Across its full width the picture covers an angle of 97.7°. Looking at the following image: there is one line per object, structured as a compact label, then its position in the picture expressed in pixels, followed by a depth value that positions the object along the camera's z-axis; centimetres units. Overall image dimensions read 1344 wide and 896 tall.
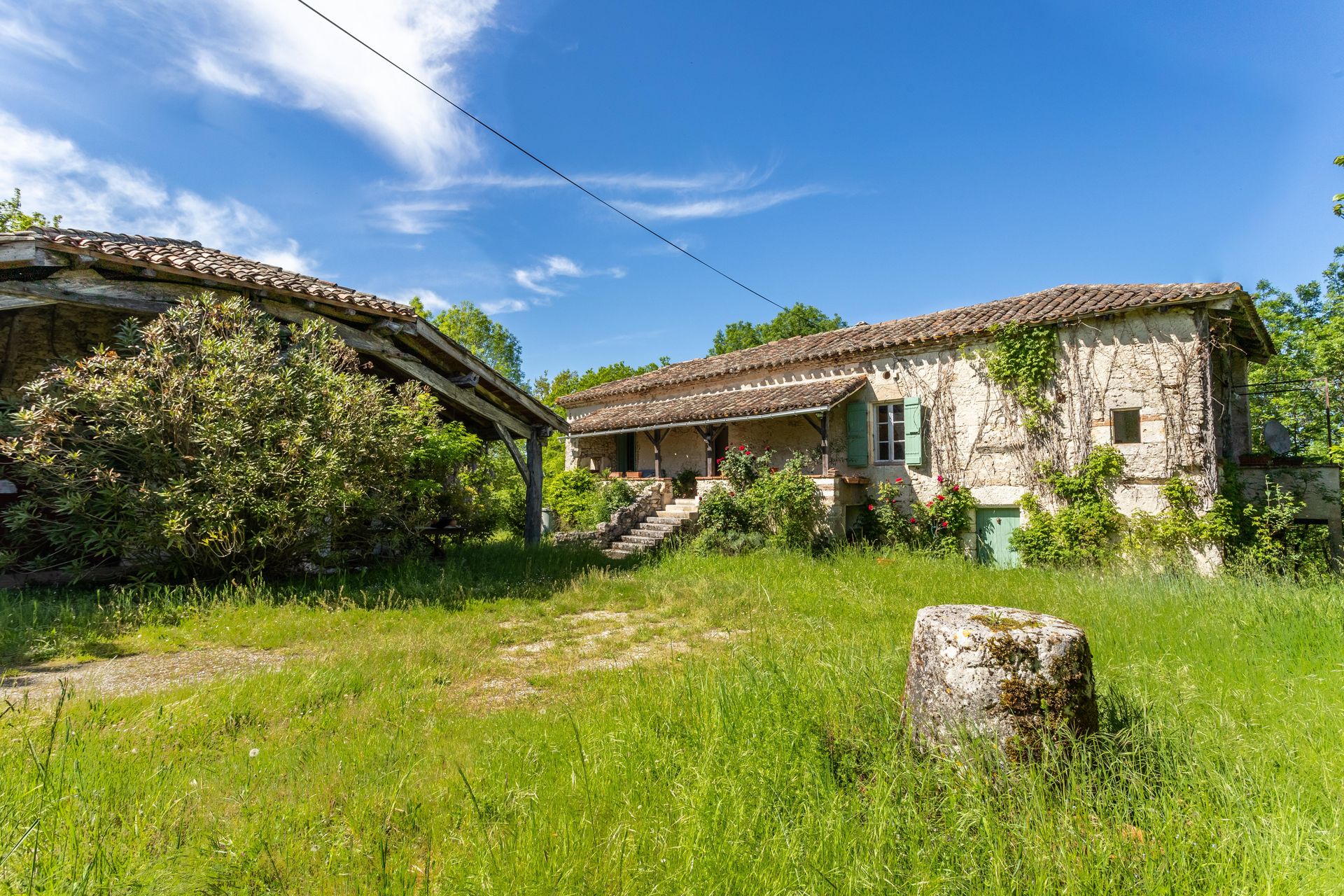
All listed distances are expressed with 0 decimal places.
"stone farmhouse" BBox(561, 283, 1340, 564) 1002
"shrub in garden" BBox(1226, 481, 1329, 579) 940
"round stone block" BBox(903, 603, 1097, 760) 260
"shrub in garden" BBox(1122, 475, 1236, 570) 945
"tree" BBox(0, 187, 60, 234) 1898
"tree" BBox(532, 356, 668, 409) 3133
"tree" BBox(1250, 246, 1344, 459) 1547
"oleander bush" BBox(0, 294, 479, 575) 612
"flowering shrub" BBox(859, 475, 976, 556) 1184
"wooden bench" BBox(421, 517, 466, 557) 948
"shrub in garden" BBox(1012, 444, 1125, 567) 1032
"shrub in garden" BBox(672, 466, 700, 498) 1611
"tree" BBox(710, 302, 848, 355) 3172
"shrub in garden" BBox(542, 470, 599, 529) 1717
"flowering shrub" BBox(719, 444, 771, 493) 1343
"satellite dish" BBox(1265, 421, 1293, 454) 1209
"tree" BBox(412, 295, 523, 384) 3406
